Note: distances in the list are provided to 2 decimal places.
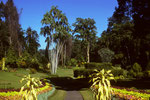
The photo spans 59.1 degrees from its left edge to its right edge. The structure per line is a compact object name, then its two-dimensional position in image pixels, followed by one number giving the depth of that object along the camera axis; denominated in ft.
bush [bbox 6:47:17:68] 72.26
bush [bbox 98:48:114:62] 95.95
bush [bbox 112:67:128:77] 59.95
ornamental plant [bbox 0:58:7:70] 61.98
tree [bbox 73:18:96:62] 127.98
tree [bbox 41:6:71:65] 75.71
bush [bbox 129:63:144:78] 60.19
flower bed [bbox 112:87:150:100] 21.26
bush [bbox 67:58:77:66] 121.50
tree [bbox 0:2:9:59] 72.75
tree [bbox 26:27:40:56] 137.41
